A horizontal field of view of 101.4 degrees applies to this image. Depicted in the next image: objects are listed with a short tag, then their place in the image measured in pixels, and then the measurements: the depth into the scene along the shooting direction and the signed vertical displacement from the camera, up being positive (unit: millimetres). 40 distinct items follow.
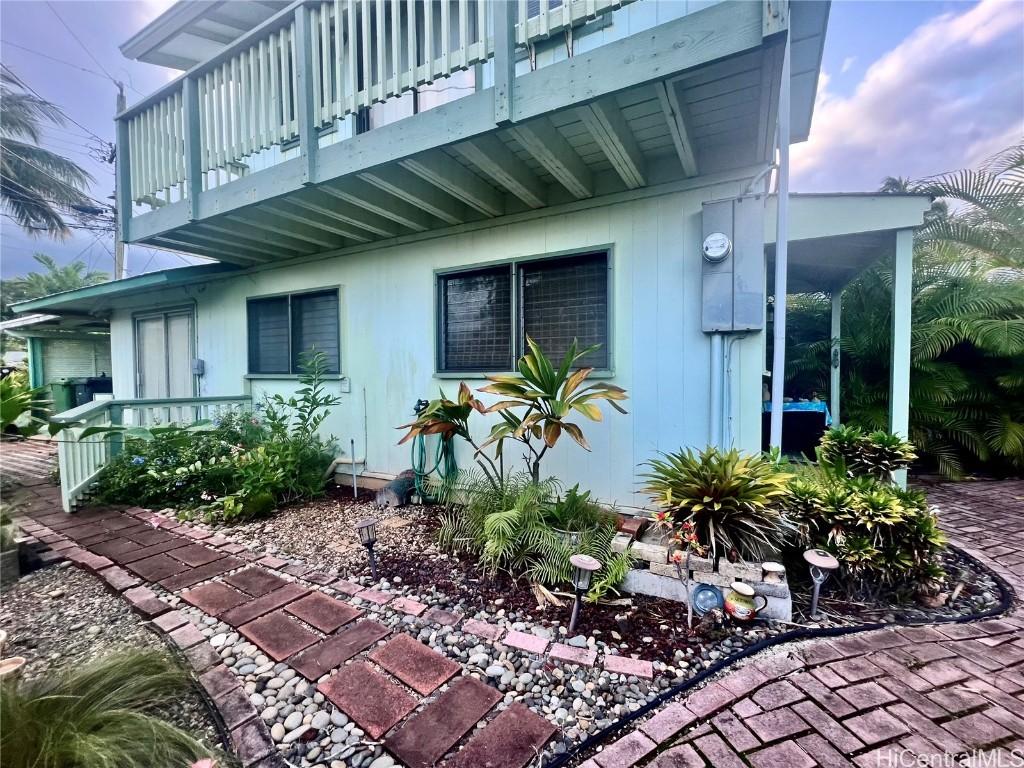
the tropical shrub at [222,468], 3734 -941
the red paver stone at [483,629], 2014 -1278
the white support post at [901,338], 3289 +222
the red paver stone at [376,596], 2297 -1271
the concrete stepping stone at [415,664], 1698 -1269
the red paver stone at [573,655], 1819 -1270
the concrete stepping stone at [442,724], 1387 -1268
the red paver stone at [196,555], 2793 -1274
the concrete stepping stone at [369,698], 1512 -1272
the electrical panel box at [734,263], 2883 +721
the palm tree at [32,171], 13219 +6647
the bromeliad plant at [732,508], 2309 -786
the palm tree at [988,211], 4883 +1848
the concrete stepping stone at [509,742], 1350 -1265
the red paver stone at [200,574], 2488 -1271
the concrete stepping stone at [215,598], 2244 -1272
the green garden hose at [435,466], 4004 -935
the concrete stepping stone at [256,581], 2436 -1274
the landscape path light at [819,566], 2029 -971
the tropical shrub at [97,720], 1171 -1095
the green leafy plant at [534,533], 2479 -1077
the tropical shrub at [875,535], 2199 -907
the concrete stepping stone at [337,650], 1790 -1274
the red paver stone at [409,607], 2203 -1271
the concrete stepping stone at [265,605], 2148 -1272
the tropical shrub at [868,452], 2705 -576
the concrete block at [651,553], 2402 -1080
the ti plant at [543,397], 2742 -195
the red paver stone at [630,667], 1744 -1269
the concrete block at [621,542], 2491 -1055
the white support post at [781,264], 2811 +709
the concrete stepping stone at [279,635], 1901 -1271
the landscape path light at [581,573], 1985 -992
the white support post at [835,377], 4809 -126
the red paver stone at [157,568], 2596 -1266
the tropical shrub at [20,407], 2316 -211
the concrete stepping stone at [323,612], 2104 -1274
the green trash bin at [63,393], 8570 -452
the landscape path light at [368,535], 2551 -1016
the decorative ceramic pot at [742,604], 2016 -1150
